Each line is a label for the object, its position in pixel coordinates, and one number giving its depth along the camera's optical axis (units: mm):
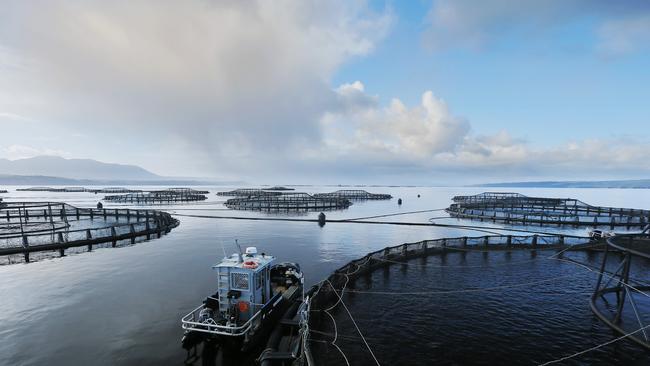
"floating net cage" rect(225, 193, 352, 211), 111188
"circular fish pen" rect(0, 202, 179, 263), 40938
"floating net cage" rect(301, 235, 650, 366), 16703
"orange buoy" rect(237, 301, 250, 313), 17875
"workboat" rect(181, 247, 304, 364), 17188
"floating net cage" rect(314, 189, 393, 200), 194250
